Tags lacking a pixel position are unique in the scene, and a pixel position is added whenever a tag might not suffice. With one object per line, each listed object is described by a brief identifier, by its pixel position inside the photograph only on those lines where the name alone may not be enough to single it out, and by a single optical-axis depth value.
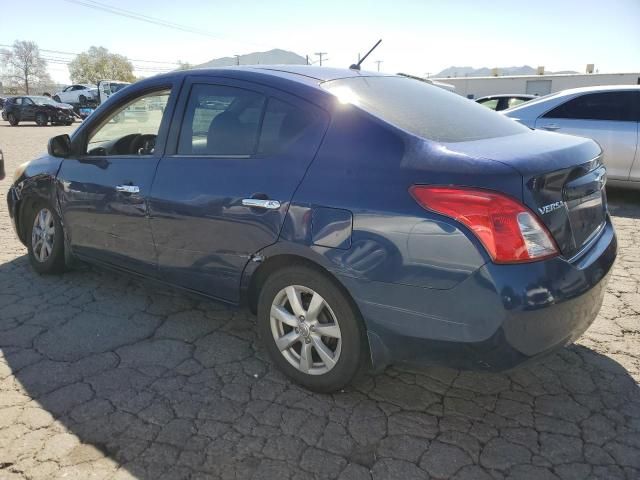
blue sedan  2.08
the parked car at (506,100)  11.19
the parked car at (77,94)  34.22
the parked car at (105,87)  30.08
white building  38.93
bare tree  91.06
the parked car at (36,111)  25.91
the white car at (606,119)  6.56
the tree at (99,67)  90.19
